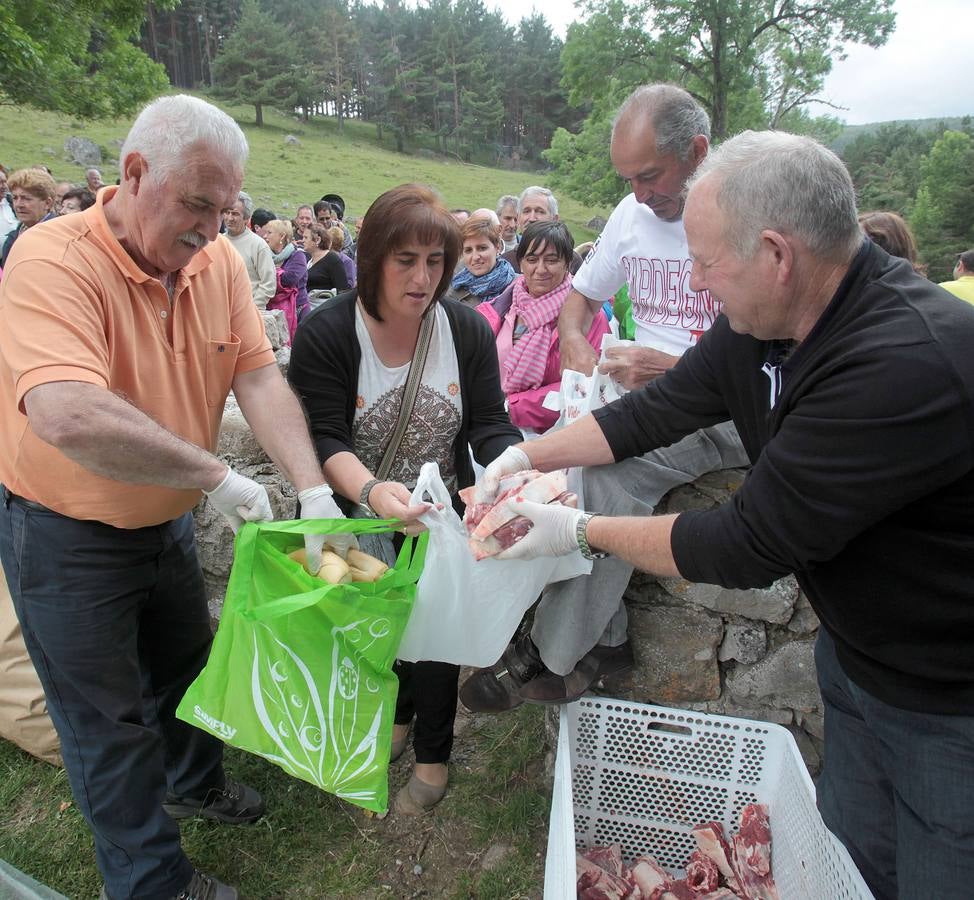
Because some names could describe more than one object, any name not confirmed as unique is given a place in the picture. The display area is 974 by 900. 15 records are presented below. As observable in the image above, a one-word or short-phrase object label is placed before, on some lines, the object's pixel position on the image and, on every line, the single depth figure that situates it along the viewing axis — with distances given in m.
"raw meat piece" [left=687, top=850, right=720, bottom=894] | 1.99
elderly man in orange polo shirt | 1.44
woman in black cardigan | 1.94
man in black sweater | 1.13
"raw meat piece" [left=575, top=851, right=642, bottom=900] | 1.94
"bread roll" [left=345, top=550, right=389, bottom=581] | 1.75
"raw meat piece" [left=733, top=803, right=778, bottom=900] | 1.97
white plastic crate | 2.02
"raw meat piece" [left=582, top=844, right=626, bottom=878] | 2.07
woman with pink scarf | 3.27
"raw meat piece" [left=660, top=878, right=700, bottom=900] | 1.97
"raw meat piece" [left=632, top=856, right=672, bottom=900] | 2.00
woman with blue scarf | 4.54
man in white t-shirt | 2.04
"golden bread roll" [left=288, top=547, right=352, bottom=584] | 1.67
